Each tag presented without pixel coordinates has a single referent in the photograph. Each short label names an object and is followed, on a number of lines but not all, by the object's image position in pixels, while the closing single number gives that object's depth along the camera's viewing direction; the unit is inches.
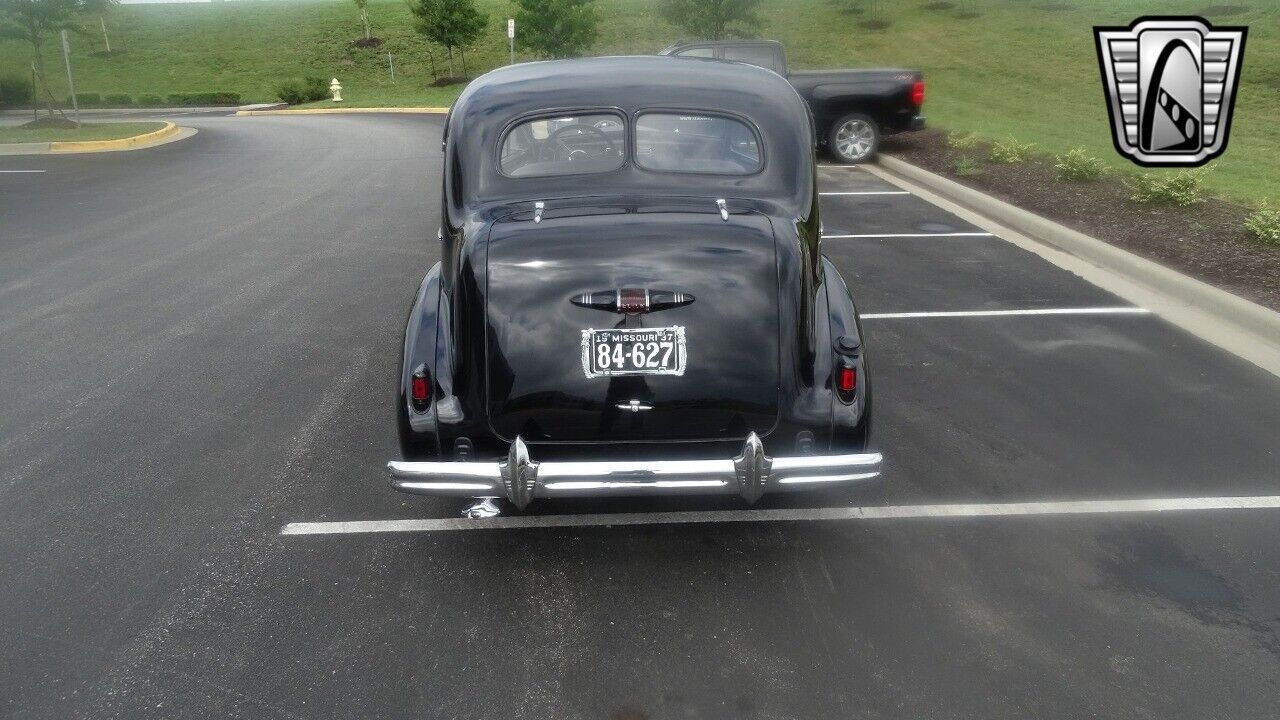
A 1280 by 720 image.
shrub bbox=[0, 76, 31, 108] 1551.4
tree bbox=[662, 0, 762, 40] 1322.6
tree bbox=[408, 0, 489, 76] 1649.9
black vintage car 153.9
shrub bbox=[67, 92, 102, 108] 1611.2
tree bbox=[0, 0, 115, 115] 922.1
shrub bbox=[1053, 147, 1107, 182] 452.4
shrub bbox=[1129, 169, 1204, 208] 385.7
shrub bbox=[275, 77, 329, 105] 1643.7
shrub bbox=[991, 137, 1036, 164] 520.1
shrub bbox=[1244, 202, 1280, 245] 324.2
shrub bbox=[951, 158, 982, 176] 515.5
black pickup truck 593.3
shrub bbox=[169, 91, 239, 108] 1653.5
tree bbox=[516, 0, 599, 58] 1446.9
